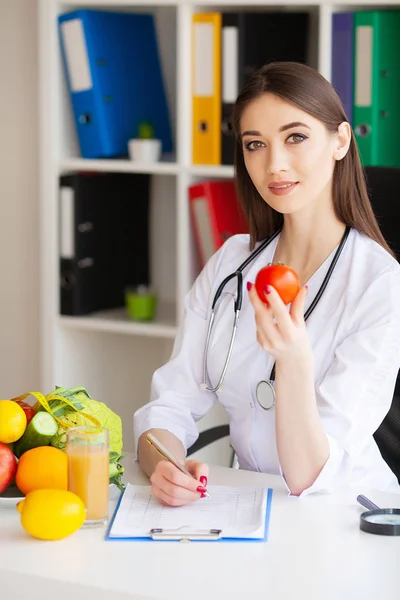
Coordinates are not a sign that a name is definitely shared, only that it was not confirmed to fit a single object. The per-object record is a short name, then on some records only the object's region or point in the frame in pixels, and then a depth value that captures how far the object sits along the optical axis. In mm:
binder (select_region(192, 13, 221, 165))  2775
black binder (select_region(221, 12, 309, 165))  2743
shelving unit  2805
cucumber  1816
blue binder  2893
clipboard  1717
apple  1778
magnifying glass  1727
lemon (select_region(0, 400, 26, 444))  1792
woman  1947
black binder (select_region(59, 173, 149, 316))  2969
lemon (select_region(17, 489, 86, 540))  1700
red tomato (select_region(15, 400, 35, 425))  1838
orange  1767
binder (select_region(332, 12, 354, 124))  2664
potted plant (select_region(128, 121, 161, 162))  2916
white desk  1598
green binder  2646
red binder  2824
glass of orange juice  1742
